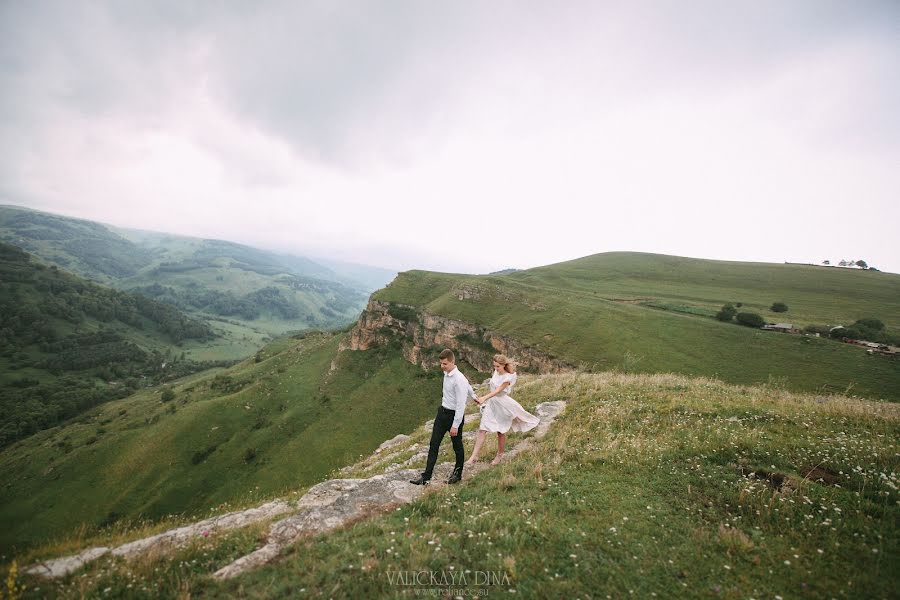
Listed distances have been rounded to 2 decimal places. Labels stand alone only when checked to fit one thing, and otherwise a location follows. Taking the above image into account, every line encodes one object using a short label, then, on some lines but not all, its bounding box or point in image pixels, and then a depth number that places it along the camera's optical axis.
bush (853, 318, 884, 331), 44.49
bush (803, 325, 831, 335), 43.53
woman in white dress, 10.59
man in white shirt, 9.55
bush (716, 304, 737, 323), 50.94
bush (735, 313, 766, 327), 47.53
